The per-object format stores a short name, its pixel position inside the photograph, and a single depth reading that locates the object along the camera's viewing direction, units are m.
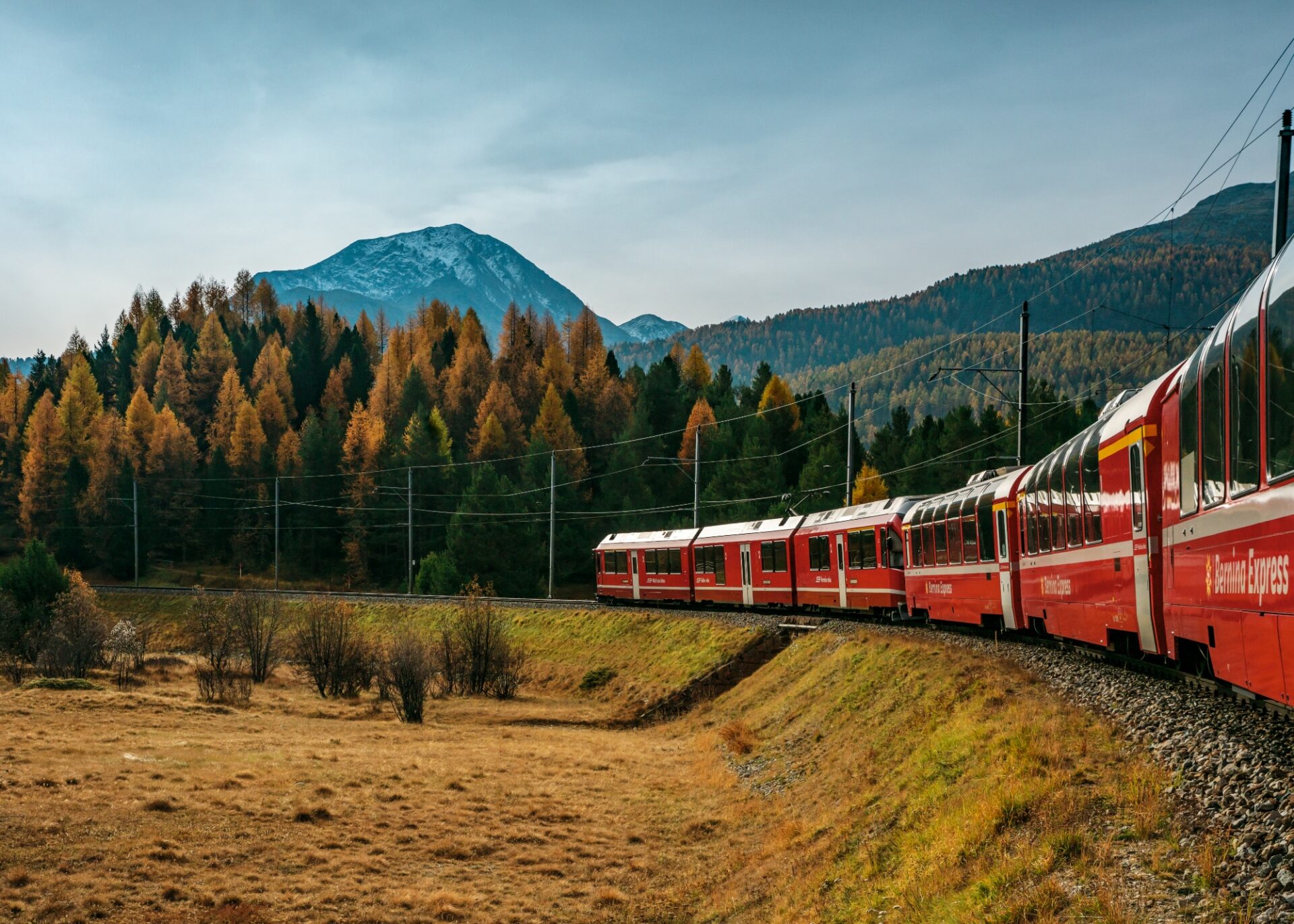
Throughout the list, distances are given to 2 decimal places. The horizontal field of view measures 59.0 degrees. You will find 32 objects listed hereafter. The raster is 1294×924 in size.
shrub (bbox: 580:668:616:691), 46.94
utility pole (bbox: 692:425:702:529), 54.73
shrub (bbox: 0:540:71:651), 63.31
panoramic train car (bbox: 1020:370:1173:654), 14.15
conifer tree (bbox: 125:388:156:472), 119.12
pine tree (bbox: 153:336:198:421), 137.12
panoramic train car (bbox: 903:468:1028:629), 23.92
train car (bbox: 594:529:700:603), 50.31
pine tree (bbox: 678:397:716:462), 108.69
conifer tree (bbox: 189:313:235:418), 142.38
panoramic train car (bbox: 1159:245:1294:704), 7.95
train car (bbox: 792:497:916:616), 33.03
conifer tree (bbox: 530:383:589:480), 112.12
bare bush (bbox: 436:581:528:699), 48.66
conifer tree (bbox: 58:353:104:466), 123.69
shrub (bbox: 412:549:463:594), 78.62
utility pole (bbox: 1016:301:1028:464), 33.62
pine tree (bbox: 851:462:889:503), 87.50
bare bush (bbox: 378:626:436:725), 40.62
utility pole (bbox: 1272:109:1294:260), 20.20
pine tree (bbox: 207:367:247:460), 124.29
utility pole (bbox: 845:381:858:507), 41.62
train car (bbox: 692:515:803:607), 40.94
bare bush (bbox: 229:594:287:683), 52.00
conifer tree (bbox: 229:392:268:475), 115.81
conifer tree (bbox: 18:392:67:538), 115.06
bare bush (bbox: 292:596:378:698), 48.41
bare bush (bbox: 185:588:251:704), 44.72
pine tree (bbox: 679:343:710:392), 137.00
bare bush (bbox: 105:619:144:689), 53.19
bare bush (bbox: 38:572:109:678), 51.97
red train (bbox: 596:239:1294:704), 8.30
